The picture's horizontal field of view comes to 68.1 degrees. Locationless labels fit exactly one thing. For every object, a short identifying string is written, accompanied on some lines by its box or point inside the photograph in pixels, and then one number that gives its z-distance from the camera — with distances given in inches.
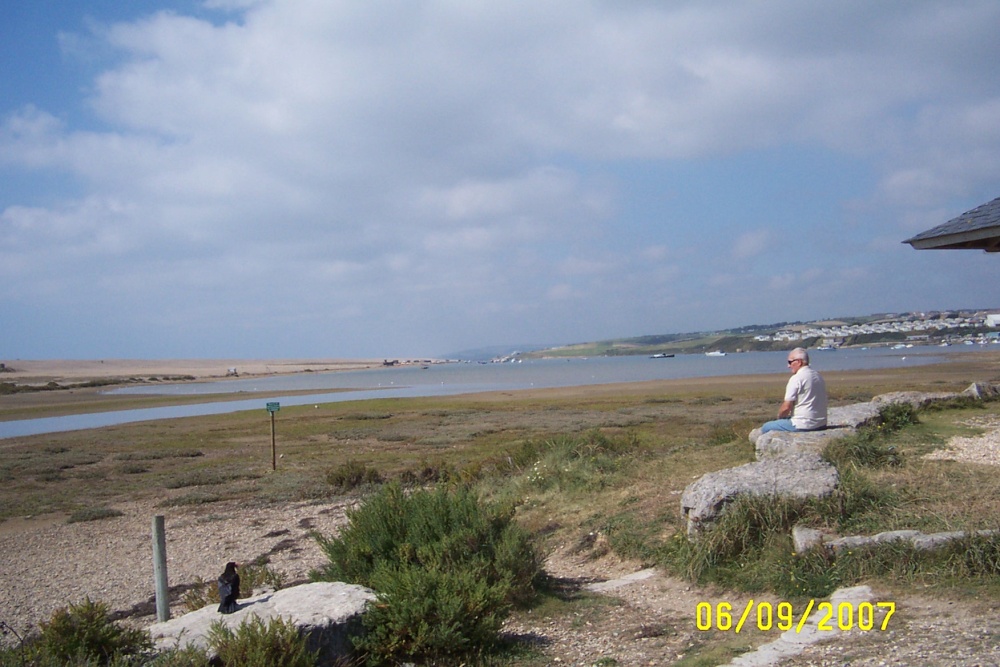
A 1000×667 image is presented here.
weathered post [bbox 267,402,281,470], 723.0
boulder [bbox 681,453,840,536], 293.1
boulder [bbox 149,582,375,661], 201.5
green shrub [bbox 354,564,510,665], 210.5
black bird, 208.7
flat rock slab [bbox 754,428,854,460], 359.6
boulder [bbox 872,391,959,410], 506.6
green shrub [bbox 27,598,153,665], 184.5
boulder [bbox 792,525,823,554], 261.3
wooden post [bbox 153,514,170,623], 265.3
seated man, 366.3
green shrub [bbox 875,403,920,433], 437.7
